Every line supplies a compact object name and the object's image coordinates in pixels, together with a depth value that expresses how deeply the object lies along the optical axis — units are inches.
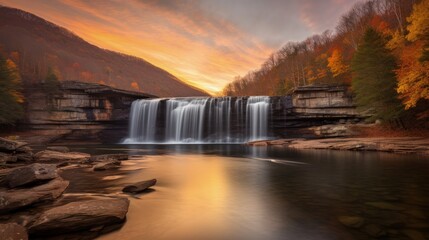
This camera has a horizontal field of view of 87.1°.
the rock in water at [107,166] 369.4
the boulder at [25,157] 446.0
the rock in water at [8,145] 463.2
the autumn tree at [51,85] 1395.2
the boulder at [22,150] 487.6
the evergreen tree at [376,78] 903.1
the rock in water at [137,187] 239.1
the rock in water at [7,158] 402.6
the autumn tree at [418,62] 634.2
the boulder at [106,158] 489.4
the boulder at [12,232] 108.4
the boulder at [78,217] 130.0
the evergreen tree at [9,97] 1208.2
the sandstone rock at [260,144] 1095.6
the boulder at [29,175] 218.1
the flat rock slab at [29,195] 165.8
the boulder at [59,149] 666.5
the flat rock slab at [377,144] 620.8
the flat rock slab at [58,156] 487.2
